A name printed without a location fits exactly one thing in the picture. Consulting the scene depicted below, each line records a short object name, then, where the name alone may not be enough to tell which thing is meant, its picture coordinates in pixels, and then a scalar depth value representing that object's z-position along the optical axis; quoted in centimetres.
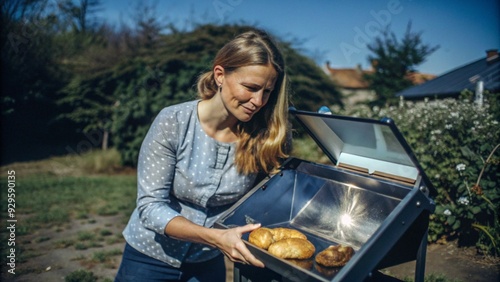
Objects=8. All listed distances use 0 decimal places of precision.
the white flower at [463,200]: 334
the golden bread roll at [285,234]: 157
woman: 161
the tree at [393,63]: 1903
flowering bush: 331
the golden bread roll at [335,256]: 137
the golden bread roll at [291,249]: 139
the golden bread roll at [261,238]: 143
